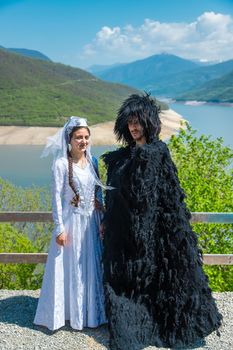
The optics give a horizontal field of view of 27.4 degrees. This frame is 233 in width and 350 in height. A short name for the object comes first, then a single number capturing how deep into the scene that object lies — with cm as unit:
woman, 354
